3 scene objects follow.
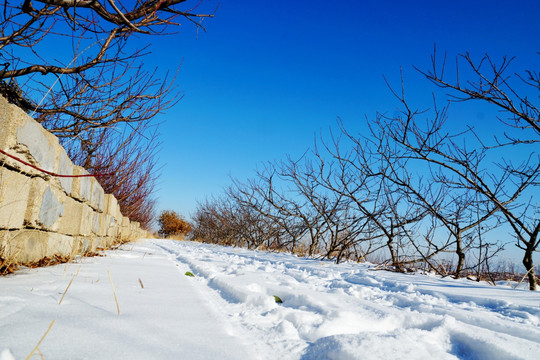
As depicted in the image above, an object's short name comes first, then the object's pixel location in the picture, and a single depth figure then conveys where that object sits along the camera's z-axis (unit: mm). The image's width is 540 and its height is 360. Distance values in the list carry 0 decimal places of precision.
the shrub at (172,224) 33844
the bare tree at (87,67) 2098
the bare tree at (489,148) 3236
